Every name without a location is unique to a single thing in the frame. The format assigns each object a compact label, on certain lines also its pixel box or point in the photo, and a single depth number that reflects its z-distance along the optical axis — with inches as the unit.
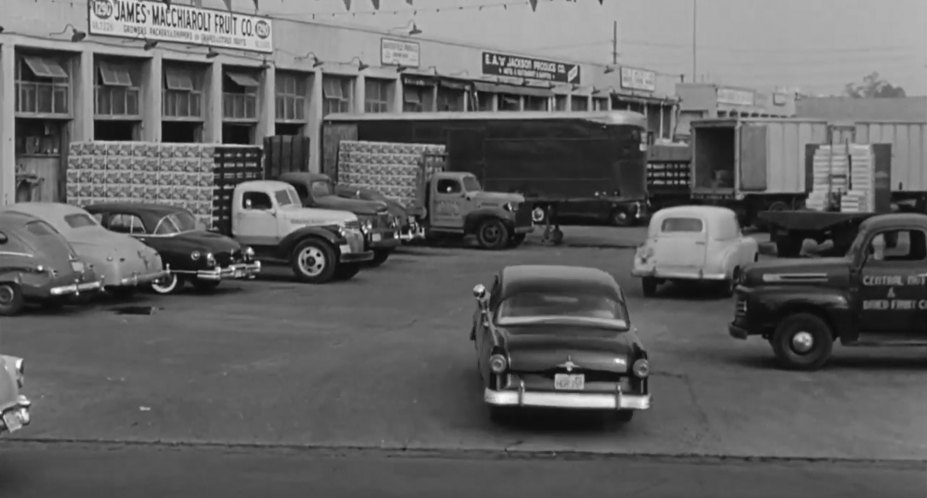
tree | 4322.8
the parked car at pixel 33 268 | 770.2
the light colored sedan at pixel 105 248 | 820.6
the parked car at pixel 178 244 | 892.6
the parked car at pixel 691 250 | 908.0
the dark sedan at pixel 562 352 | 462.9
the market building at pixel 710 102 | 2938.0
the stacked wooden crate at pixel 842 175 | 1182.9
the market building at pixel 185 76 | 1242.6
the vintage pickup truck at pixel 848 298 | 598.2
